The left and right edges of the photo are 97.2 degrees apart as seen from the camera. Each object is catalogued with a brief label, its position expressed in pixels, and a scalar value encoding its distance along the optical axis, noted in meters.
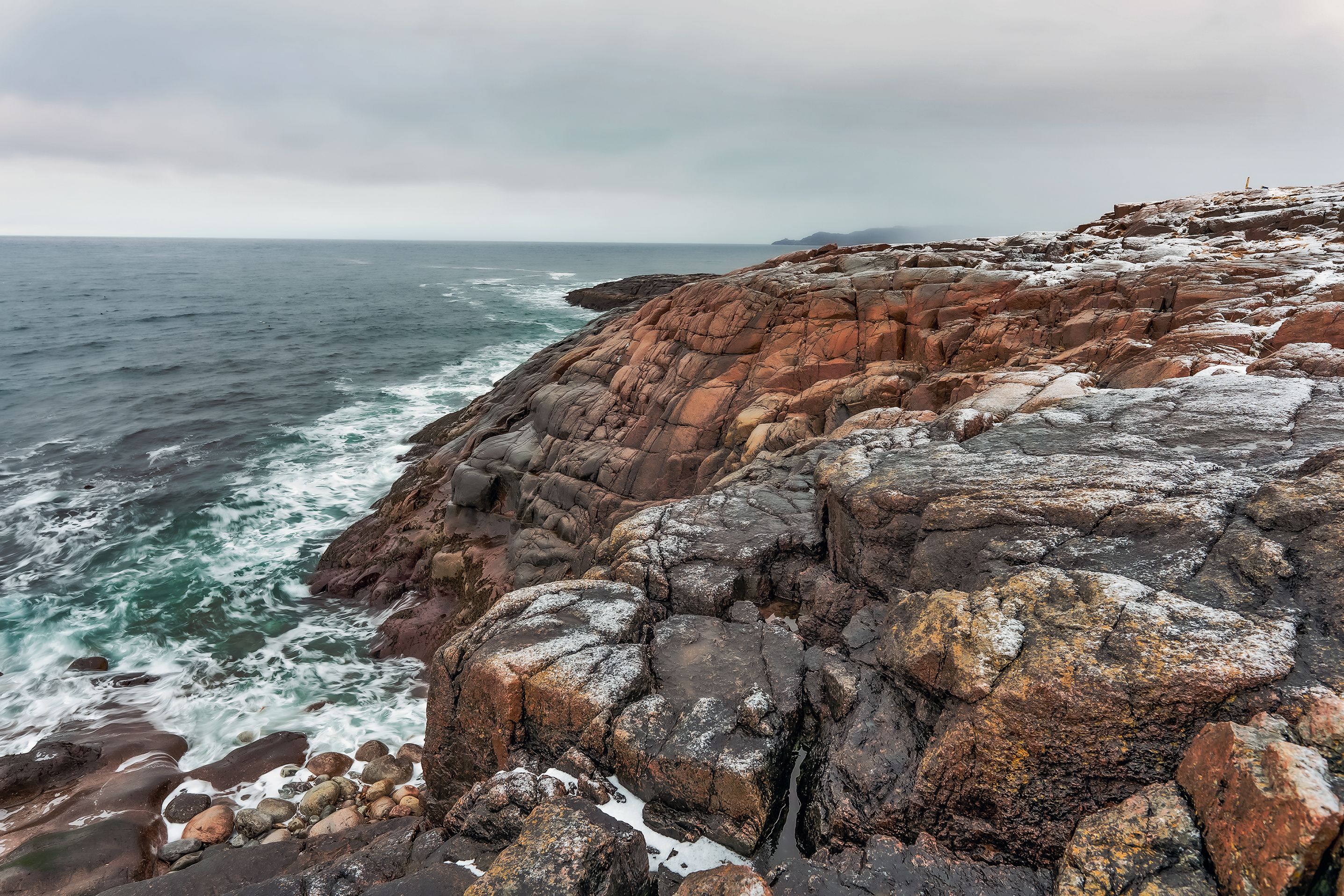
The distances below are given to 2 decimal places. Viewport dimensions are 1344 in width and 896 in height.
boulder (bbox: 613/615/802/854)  7.05
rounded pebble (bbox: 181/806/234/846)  12.23
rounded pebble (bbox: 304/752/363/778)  13.87
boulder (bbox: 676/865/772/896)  5.57
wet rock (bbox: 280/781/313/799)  13.26
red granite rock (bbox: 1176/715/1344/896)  3.97
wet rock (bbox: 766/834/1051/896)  5.70
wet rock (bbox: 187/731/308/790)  14.00
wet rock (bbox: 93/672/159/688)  17.61
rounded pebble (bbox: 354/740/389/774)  14.33
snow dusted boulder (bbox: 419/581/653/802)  8.20
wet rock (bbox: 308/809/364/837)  11.27
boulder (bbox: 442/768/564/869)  7.00
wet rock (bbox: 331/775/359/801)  12.77
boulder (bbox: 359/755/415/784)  12.98
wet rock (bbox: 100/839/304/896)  8.70
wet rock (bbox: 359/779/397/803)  12.32
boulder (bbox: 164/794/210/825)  12.86
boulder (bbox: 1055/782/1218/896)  4.56
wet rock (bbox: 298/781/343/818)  12.41
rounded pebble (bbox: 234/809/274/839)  12.02
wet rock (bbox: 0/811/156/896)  11.03
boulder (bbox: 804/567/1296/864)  5.55
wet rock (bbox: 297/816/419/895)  7.18
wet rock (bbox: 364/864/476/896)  6.29
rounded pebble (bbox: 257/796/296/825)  12.23
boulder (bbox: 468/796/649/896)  5.78
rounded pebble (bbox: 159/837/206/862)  11.77
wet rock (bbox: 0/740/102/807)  13.63
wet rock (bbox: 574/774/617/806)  7.34
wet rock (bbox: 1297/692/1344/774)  4.51
